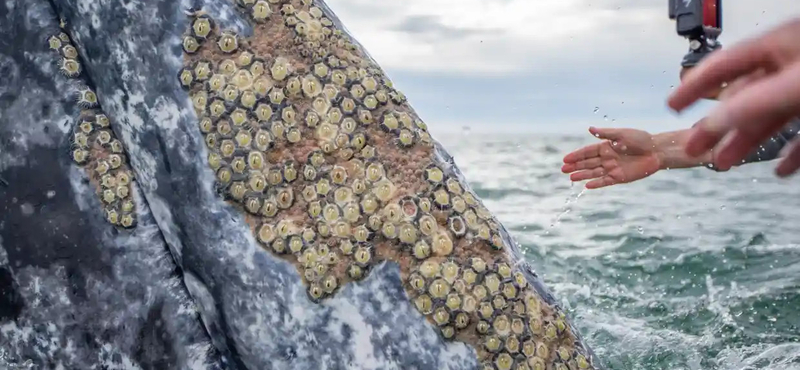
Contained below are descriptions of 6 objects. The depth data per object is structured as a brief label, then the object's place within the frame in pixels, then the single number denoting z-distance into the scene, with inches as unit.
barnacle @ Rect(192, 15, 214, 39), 78.7
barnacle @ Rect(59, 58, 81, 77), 83.8
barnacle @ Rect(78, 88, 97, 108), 83.7
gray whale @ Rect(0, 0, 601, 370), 75.2
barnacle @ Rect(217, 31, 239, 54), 79.4
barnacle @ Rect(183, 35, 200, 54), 78.1
